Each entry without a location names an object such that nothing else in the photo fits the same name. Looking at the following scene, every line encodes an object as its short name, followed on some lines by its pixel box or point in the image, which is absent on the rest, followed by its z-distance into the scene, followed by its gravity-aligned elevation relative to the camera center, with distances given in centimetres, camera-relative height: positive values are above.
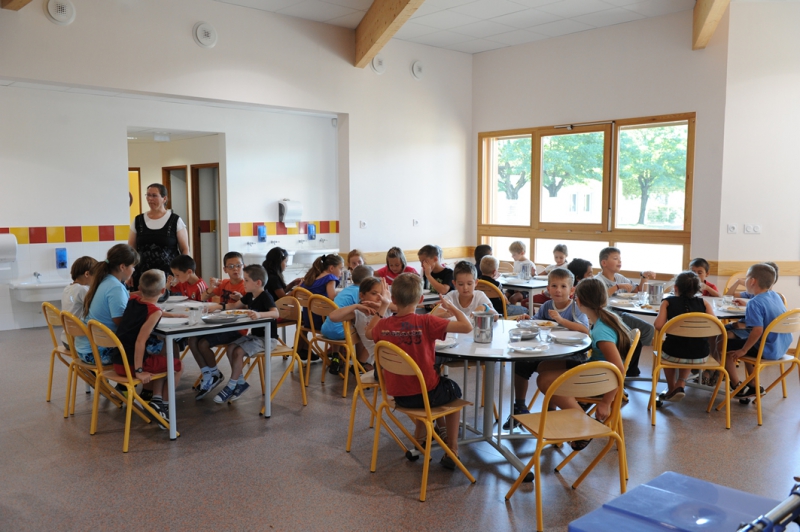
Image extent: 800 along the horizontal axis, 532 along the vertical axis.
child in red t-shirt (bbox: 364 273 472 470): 329 -63
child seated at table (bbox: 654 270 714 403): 442 -70
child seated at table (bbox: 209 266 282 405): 463 -93
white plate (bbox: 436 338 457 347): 348 -70
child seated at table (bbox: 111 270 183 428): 392 -68
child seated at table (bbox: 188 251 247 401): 467 -91
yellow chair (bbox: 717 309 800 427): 434 -90
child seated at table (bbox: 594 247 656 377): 568 -55
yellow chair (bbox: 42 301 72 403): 452 -74
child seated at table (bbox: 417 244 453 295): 558 -49
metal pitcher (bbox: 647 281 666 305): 505 -61
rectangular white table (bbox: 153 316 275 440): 390 -73
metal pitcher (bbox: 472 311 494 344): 357 -63
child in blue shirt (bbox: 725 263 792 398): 450 -73
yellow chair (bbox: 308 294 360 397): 457 -78
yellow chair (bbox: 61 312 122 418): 401 -104
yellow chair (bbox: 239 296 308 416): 464 -88
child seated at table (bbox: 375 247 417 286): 575 -44
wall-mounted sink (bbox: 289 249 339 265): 922 -60
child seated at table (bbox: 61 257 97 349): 450 -51
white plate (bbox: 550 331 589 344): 352 -68
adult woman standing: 539 -18
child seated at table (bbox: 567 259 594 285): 603 -50
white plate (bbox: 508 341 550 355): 331 -70
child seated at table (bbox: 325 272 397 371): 386 -53
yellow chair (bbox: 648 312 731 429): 418 -75
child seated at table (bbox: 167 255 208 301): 522 -54
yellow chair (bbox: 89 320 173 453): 374 -99
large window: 736 +31
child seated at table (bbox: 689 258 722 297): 568 -48
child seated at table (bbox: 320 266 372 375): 482 -64
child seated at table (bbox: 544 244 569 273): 709 -45
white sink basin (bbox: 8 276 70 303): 743 -87
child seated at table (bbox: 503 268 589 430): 402 -62
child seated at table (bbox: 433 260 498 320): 430 -55
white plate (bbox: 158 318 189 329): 408 -69
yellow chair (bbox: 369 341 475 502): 312 -94
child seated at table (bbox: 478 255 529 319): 585 -51
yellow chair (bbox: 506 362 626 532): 282 -97
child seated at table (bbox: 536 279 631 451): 343 -68
